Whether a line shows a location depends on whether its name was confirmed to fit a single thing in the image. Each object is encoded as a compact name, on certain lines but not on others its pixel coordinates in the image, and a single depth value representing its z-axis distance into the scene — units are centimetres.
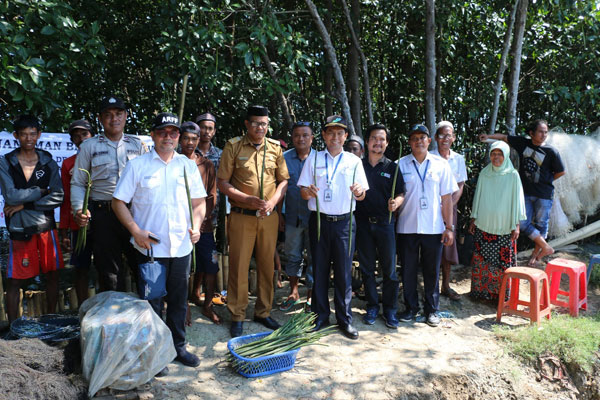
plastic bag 277
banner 446
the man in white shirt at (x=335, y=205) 387
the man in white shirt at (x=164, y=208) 313
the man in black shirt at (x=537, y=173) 525
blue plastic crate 325
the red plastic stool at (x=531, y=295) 424
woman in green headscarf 459
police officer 365
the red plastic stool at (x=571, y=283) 461
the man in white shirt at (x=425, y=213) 419
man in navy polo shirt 408
